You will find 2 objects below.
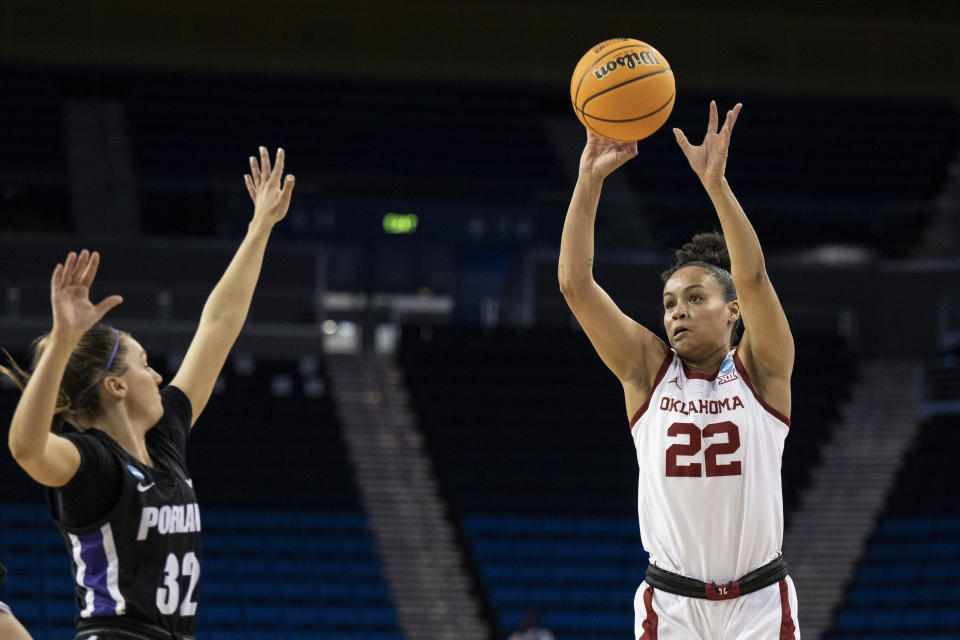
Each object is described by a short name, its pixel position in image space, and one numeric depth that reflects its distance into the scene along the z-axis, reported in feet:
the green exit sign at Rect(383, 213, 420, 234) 110.32
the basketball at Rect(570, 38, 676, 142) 26.94
